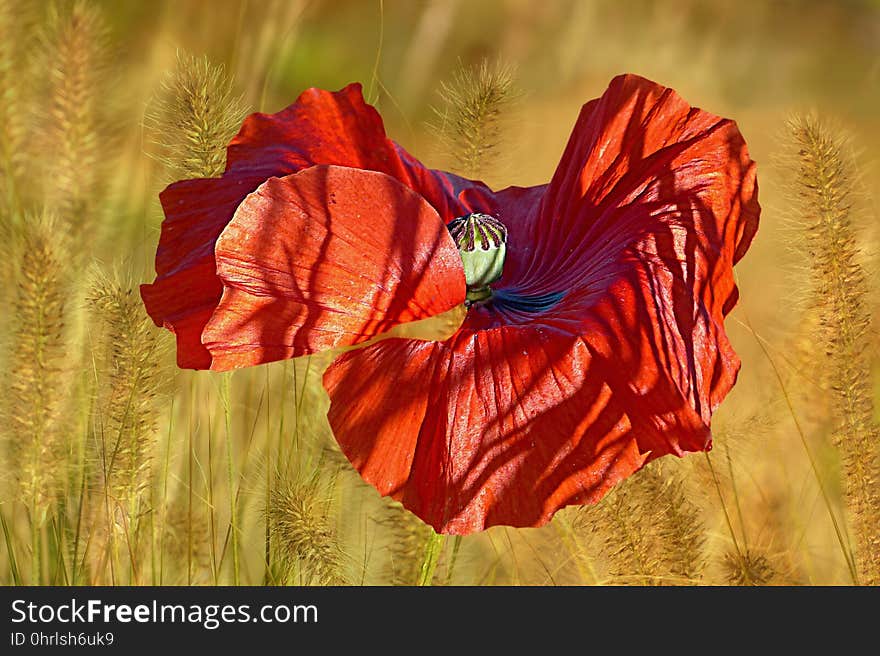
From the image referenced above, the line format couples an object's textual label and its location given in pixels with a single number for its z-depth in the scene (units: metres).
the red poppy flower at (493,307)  1.67
